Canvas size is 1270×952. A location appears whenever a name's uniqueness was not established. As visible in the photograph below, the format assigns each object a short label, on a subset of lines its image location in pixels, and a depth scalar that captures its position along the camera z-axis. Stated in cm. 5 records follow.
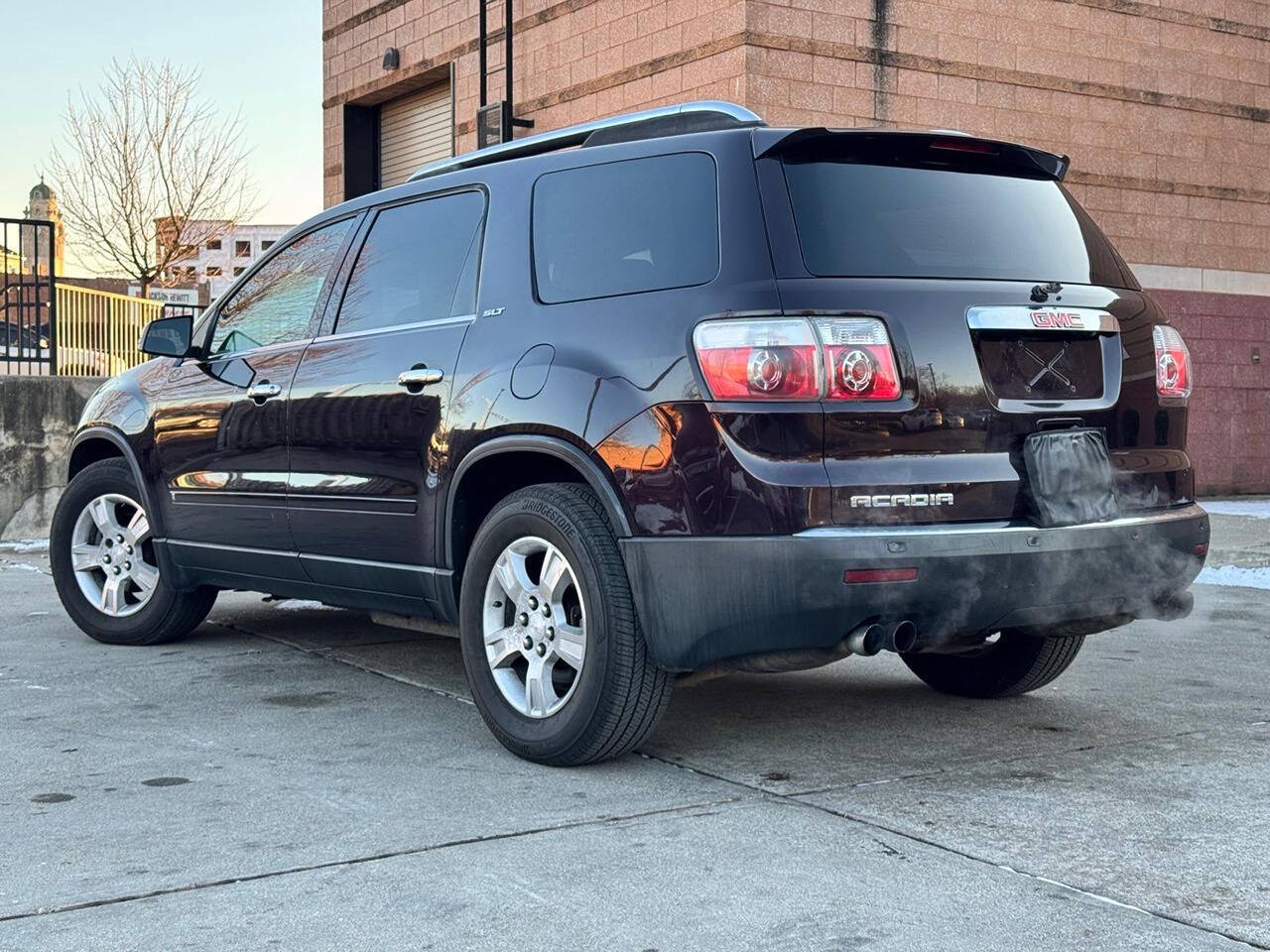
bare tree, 3453
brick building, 1396
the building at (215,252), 3553
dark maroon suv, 400
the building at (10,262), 1393
